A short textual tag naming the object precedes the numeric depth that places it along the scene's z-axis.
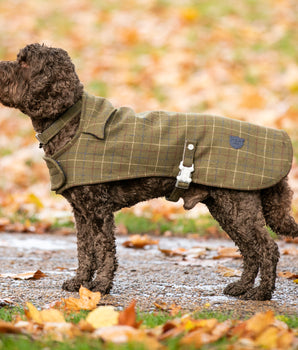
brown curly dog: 7.97
